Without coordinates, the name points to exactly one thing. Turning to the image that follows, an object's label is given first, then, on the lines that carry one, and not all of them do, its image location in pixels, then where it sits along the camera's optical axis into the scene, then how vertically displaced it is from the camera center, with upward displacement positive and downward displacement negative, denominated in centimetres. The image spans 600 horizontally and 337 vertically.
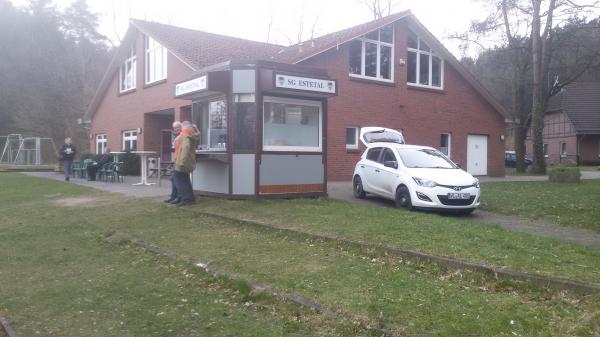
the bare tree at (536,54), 2644 +569
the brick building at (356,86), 2095 +304
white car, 1158 -46
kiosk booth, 1232 +66
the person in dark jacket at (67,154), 2093 +7
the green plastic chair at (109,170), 1980 -49
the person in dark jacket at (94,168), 2053 -44
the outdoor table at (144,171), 1792 -47
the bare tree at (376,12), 3778 +995
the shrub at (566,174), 1975 -54
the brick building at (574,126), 4891 +302
